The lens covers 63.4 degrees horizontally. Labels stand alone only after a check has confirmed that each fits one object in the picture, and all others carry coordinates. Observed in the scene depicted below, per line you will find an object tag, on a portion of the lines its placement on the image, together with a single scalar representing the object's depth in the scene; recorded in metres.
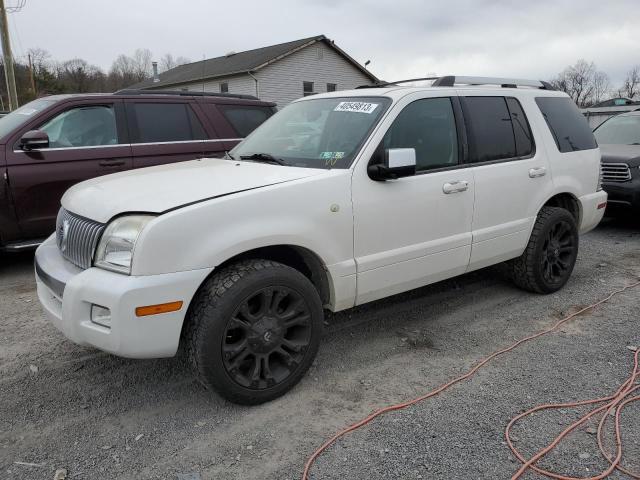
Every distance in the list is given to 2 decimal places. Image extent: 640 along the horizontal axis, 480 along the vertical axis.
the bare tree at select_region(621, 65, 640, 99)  53.42
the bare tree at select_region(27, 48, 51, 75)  54.78
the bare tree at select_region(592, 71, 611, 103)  55.66
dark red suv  5.18
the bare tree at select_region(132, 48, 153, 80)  60.61
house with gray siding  26.47
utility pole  17.34
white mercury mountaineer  2.62
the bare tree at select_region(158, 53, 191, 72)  66.62
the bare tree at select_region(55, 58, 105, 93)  53.44
